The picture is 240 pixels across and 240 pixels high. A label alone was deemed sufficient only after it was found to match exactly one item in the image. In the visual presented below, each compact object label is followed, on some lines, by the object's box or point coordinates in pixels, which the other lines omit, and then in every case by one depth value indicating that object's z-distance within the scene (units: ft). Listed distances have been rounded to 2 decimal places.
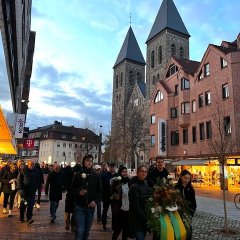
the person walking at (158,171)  17.97
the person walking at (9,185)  28.12
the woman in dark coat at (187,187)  15.07
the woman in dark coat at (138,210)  13.38
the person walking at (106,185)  24.25
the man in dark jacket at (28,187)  23.95
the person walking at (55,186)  26.02
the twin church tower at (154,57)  181.45
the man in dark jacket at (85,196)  15.25
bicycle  40.18
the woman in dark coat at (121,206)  17.80
